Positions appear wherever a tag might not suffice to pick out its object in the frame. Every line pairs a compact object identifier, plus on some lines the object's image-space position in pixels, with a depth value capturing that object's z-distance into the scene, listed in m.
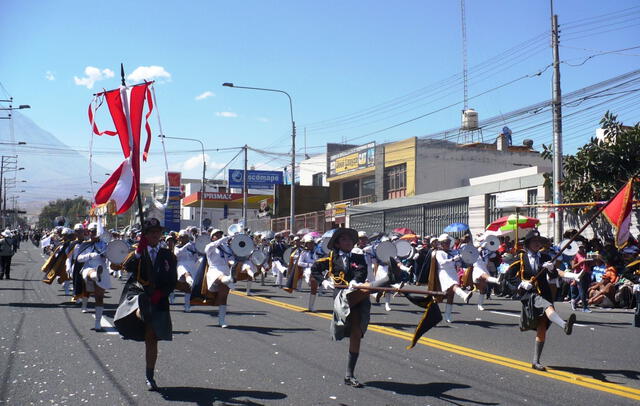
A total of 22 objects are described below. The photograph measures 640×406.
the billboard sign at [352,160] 46.16
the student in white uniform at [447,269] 13.98
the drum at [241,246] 14.37
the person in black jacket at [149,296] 7.32
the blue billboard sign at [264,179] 58.03
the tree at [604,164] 20.83
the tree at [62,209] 142.40
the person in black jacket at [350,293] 7.70
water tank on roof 47.78
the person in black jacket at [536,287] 8.66
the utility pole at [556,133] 20.92
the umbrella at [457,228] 25.39
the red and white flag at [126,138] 7.45
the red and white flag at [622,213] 10.48
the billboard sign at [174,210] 63.94
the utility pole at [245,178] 43.86
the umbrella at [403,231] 26.47
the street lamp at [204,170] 49.59
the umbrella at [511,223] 22.64
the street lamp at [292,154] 35.50
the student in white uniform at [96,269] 12.39
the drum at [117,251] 11.30
